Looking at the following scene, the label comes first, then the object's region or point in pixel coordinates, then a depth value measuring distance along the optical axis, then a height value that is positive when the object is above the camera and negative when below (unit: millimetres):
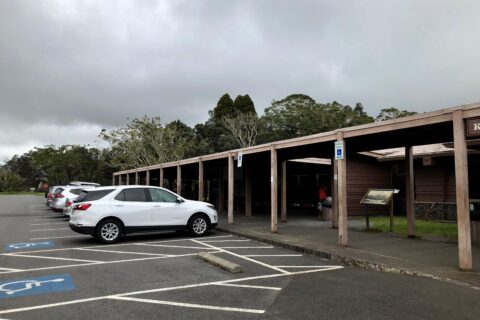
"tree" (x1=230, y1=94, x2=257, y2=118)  51375 +10896
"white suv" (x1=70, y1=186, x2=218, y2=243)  11203 -682
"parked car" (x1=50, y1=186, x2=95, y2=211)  19812 -300
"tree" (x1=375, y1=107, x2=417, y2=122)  50103 +9700
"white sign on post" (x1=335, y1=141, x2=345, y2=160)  9961 +918
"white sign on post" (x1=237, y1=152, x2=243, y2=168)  14703 +1134
